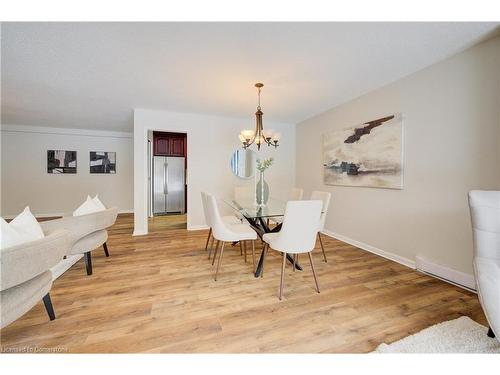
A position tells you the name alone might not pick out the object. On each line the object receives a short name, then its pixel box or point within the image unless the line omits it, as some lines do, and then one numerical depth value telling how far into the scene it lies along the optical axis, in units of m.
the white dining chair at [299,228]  1.71
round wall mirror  4.30
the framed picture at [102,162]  5.53
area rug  1.21
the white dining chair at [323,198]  2.50
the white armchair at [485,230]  1.20
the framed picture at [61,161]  5.17
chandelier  2.64
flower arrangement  2.81
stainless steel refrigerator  5.54
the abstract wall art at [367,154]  2.53
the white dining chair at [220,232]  2.11
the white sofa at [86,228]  1.96
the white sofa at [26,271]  1.04
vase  2.82
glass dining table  2.15
